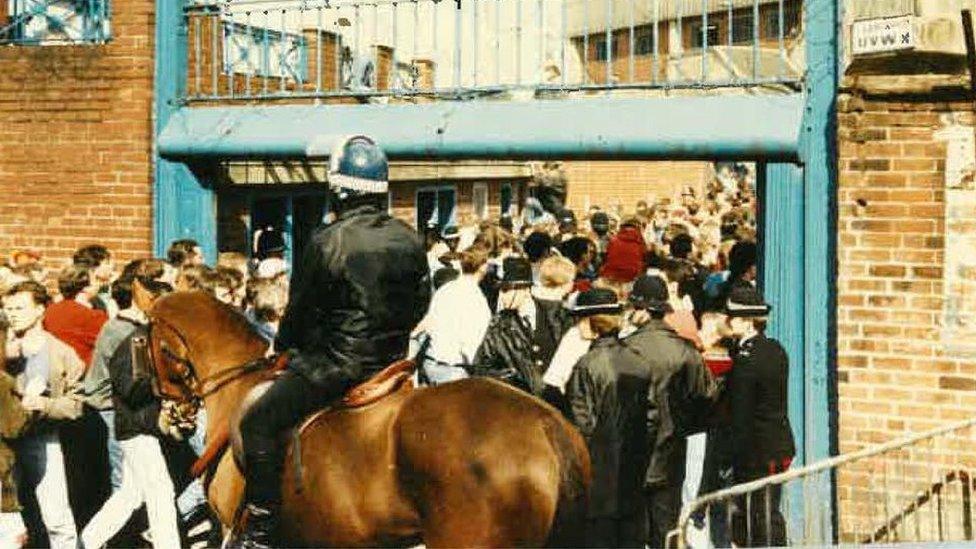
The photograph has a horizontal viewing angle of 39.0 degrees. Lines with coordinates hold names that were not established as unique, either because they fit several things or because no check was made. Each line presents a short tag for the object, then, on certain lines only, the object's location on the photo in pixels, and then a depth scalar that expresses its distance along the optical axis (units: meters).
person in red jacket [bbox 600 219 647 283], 12.43
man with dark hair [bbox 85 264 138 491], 8.46
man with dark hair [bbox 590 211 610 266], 16.80
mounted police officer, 6.25
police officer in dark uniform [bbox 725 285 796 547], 7.98
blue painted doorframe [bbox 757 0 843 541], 9.06
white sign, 8.45
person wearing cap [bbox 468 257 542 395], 8.70
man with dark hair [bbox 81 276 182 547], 8.10
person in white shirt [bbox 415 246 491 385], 9.82
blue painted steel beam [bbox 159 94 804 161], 9.33
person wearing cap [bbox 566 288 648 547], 7.54
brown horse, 5.93
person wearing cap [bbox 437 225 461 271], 12.36
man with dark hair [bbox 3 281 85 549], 8.27
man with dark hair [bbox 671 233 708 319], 11.15
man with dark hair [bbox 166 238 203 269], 10.36
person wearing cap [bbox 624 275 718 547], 7.79
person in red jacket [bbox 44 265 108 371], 9.25
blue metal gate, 9.16
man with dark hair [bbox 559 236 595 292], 12.38
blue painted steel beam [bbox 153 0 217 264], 11.69
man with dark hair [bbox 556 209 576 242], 15.73
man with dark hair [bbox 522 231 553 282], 11.95
